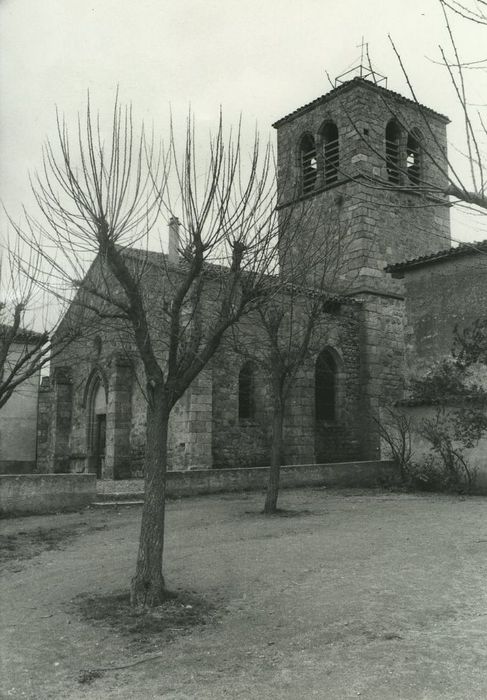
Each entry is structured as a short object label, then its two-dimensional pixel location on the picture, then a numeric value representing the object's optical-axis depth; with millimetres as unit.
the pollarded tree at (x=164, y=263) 6043
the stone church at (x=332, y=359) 16859
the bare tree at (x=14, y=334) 9805
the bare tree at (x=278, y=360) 11002
